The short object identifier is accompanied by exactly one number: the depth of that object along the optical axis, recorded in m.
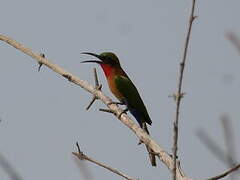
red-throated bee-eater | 17.87
